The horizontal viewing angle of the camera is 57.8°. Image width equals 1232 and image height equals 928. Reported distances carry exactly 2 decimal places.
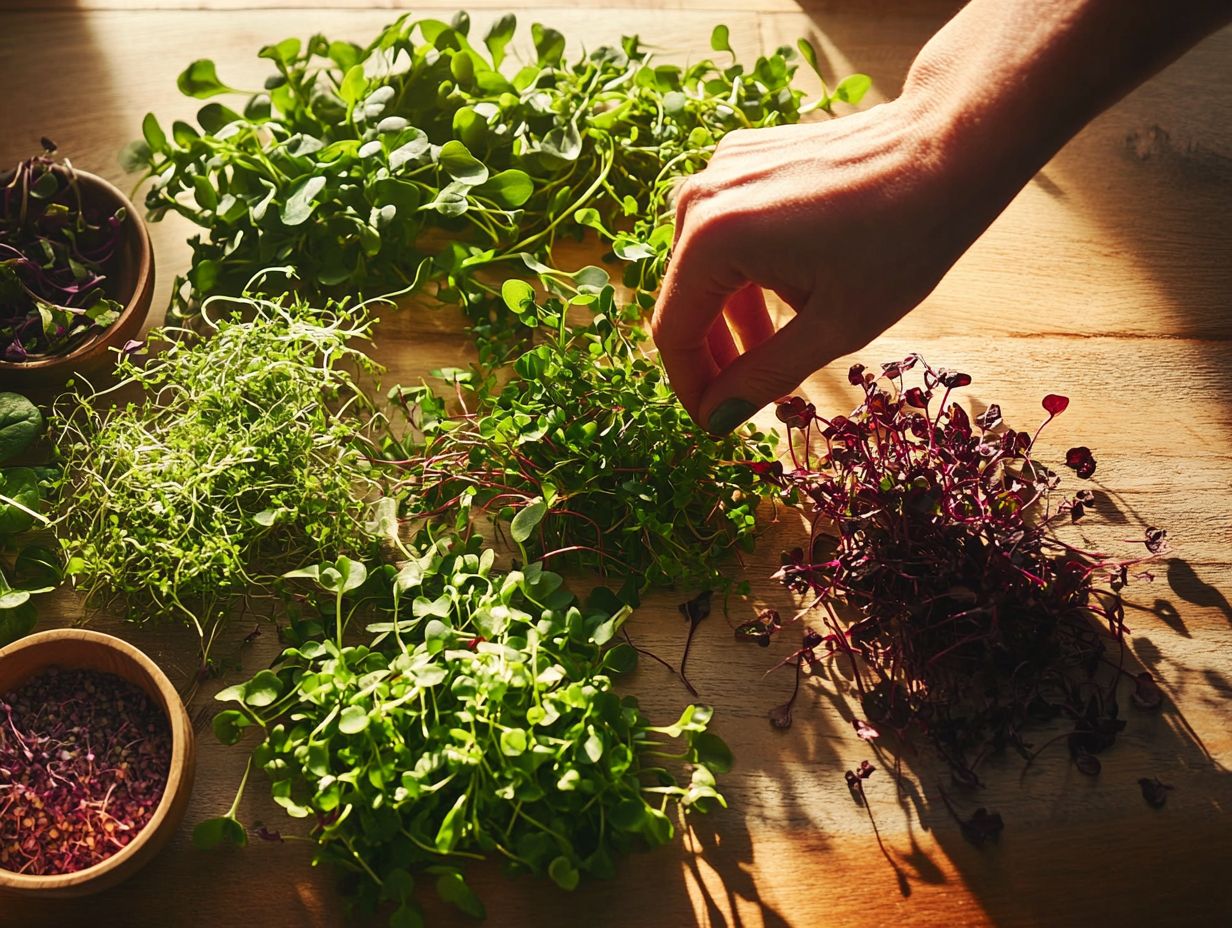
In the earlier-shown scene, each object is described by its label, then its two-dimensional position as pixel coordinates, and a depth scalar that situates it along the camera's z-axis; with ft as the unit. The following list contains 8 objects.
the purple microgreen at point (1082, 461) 1.45
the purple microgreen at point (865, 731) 1.32
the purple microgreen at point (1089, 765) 1.32
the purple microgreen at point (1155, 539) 1.42
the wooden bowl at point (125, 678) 1.14
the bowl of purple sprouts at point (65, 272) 1.42
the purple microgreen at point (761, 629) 1.39
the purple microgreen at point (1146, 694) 1.35
